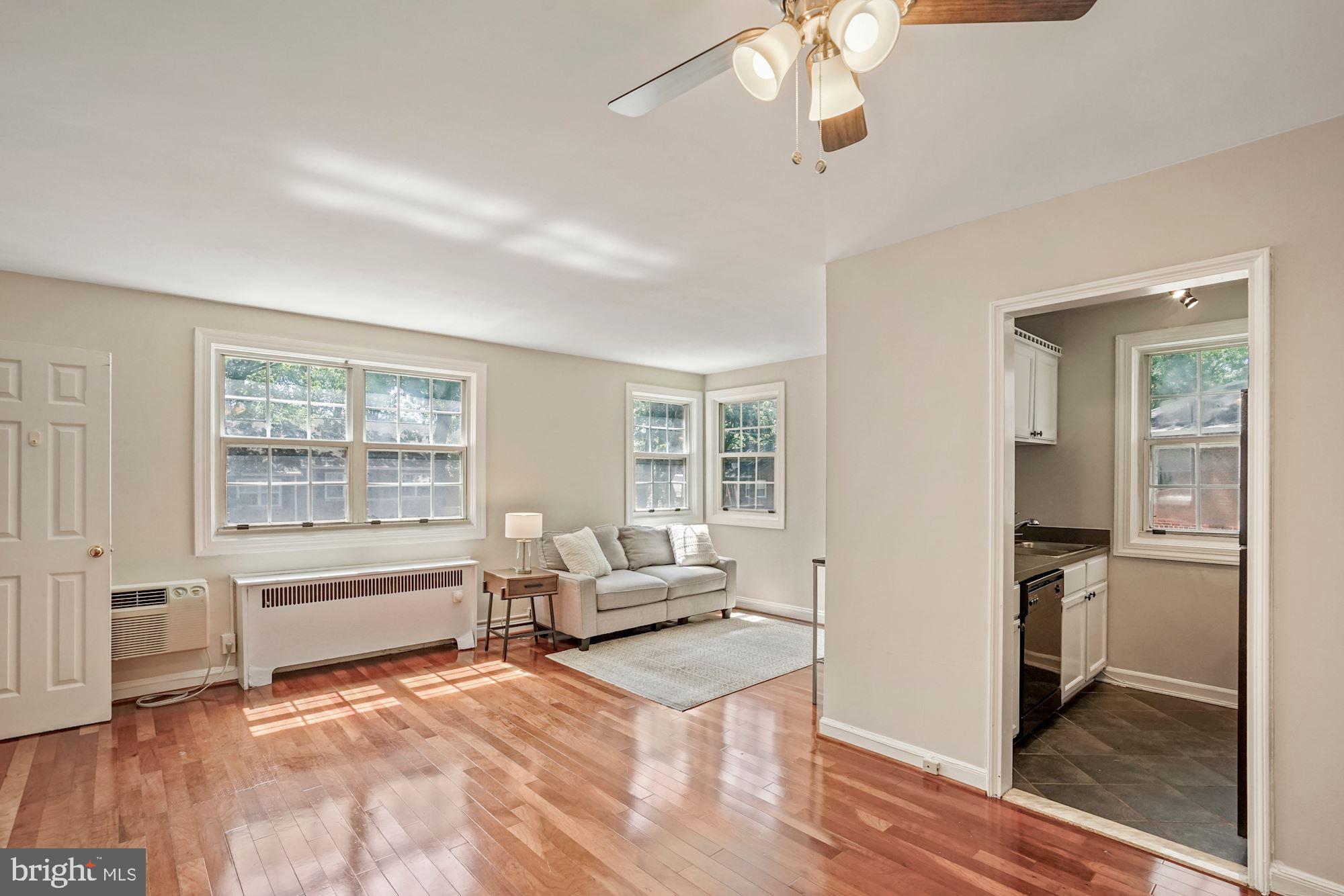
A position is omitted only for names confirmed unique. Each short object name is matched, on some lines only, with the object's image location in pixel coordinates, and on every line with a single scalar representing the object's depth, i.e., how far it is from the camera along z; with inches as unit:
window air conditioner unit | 151.6
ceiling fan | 47.3
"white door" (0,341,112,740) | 134.4
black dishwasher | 126.7
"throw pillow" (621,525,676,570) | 242.2
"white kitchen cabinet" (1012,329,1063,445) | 154.3
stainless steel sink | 155.8
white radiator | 167.9
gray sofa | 206.2
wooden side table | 196.2
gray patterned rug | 169.2
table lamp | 208.7
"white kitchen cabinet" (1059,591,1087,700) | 144.0
